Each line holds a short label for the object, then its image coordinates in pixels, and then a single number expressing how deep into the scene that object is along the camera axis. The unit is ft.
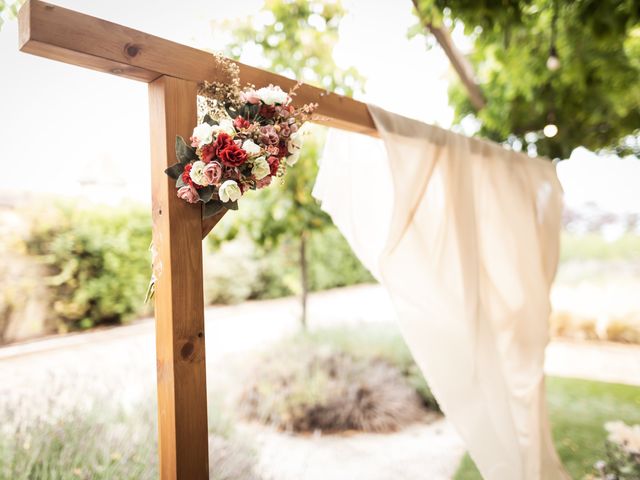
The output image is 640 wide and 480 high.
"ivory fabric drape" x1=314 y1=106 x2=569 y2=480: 6.96
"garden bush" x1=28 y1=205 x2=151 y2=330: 11.07
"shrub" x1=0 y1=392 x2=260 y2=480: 6.22
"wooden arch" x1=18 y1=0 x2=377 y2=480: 4.22
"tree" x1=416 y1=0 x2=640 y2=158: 7.66
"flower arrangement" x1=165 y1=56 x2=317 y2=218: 3.98
